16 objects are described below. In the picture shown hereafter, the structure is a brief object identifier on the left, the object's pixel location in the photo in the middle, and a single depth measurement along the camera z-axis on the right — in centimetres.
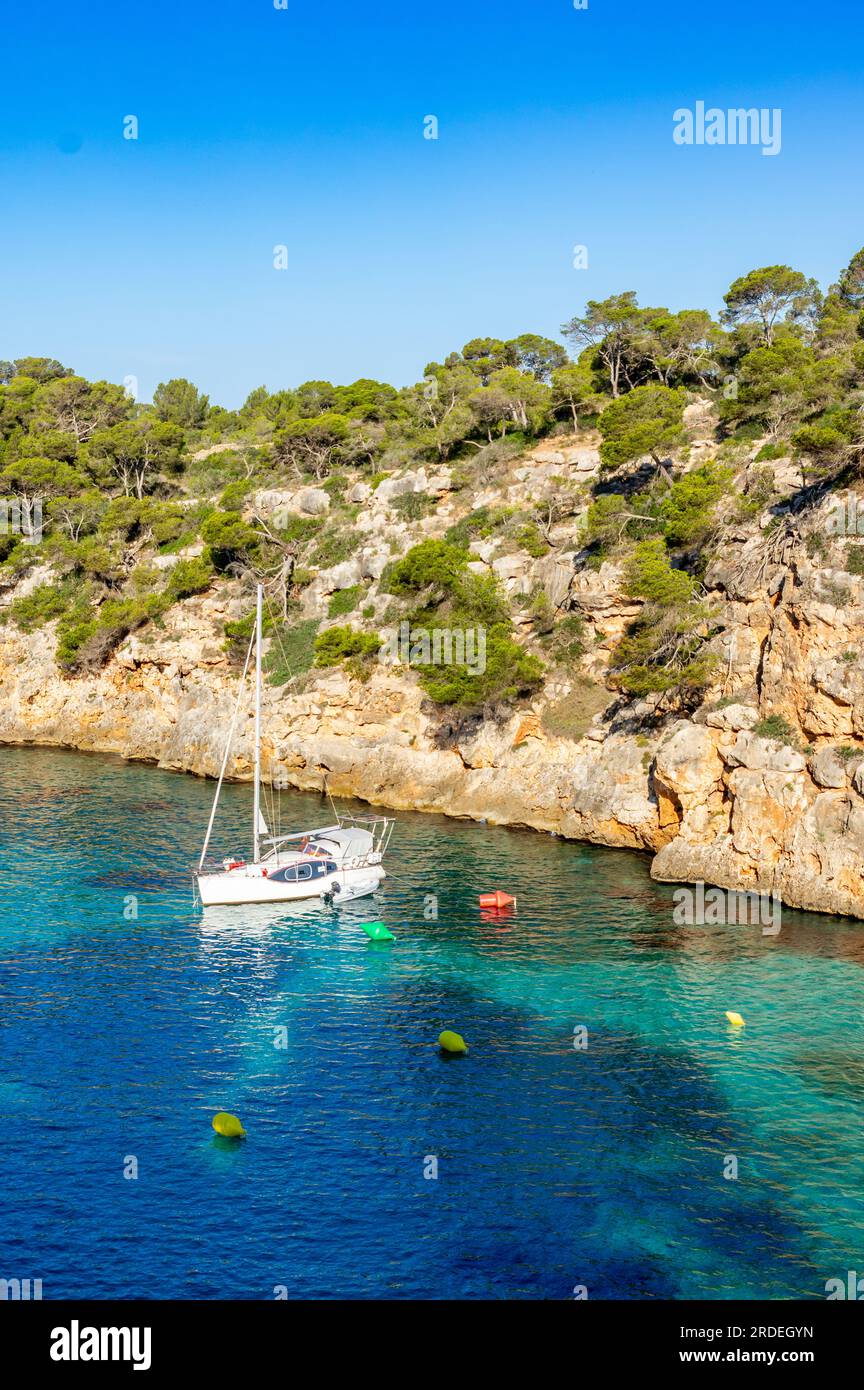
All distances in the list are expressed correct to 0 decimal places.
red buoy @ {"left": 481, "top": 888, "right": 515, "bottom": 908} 5153
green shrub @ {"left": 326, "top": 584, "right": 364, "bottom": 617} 8750
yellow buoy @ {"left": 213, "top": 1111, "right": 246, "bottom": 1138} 3064
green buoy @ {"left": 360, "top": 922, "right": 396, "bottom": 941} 4750
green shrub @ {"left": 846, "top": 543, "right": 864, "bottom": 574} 5475
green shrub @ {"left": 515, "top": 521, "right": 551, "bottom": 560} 8038
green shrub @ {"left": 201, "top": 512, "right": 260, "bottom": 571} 9256
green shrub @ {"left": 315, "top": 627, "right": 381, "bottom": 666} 8038
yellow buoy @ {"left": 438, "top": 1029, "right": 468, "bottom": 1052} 3638
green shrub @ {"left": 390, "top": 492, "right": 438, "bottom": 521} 9256
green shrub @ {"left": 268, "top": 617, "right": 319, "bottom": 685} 8356
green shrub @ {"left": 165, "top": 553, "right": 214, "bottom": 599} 9362
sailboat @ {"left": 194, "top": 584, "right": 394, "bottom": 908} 5131
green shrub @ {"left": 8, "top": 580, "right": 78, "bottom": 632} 9938
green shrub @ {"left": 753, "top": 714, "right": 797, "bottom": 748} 5356
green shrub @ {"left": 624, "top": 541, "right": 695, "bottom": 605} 6244
